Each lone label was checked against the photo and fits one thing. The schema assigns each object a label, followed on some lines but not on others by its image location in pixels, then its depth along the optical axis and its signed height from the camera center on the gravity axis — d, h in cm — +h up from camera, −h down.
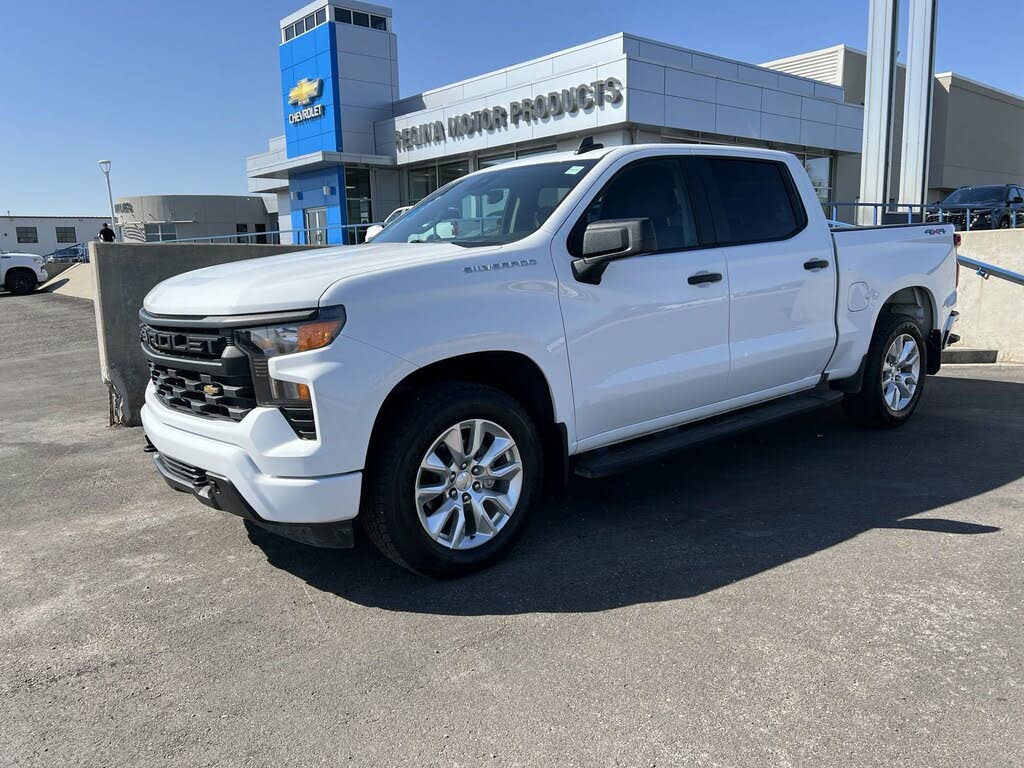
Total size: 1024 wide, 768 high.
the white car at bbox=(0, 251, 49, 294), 2373 -17
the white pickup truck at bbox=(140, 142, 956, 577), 328 -42
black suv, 1891 +106
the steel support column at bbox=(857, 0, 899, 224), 1477 +277
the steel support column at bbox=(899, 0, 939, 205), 1572 +300
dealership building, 1997 +396
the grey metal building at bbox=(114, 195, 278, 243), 5731 +344
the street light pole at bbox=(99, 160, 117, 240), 3641 +421
